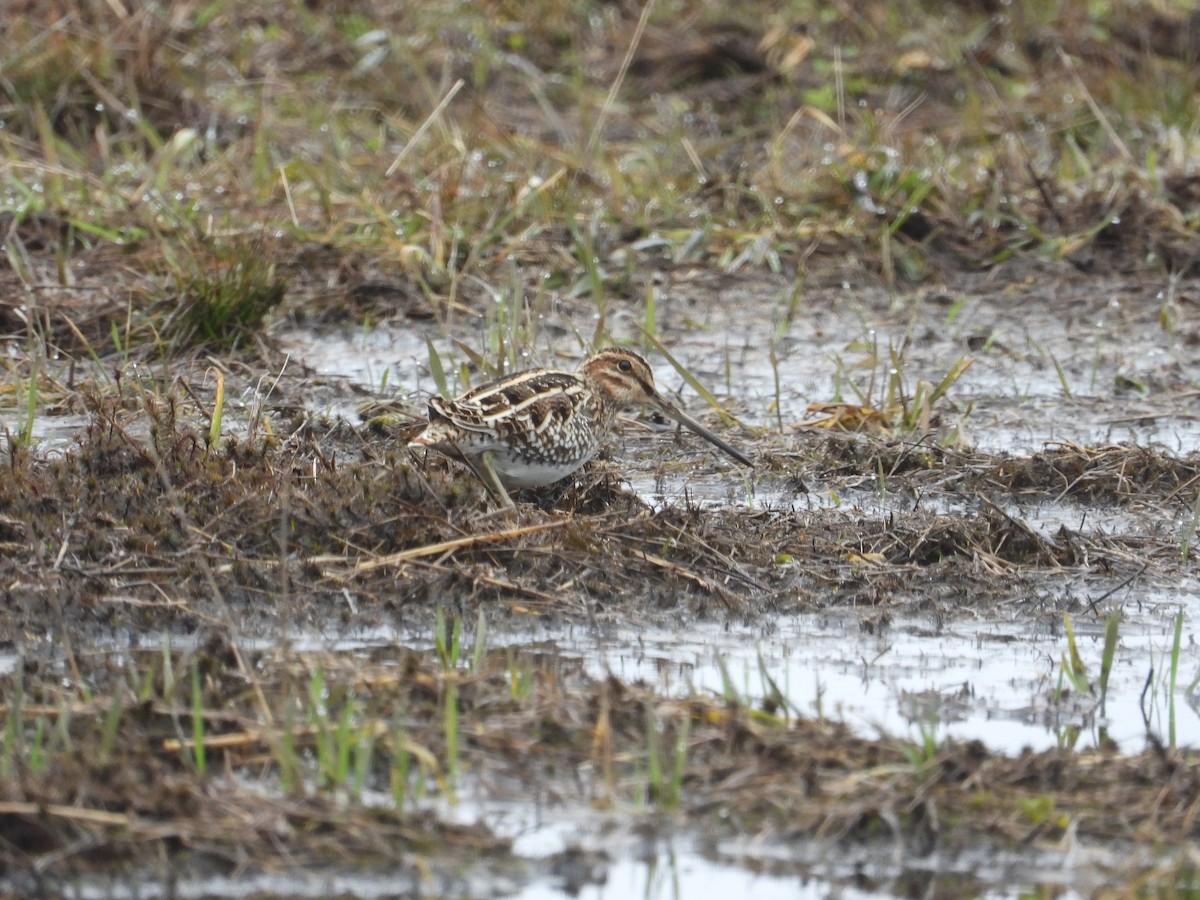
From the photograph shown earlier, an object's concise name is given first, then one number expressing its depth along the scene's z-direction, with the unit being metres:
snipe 10.28
